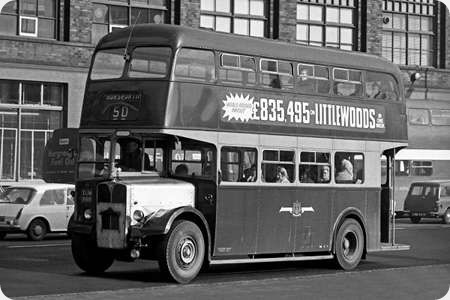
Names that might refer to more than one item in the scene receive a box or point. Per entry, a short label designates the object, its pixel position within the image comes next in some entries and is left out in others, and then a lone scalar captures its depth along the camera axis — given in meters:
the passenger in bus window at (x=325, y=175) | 17.73
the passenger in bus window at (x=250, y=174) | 16.23
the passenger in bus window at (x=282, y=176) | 16.91
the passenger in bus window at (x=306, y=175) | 17.30
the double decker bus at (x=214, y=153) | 14.89
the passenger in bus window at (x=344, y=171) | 18.09
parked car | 25.23
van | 38.19
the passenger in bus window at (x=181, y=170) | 15.49
